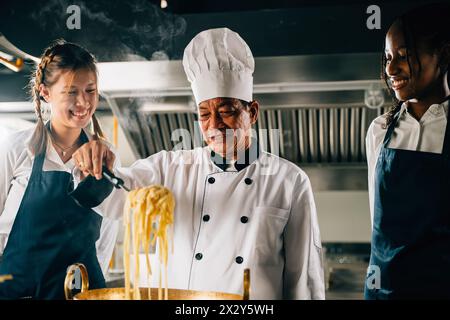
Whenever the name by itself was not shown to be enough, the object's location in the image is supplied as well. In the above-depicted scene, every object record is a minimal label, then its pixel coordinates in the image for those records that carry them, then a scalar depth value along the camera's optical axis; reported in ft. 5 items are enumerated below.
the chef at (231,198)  9.39
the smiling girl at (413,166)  8.97
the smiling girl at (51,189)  10.14
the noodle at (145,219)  8.58
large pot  8.33
